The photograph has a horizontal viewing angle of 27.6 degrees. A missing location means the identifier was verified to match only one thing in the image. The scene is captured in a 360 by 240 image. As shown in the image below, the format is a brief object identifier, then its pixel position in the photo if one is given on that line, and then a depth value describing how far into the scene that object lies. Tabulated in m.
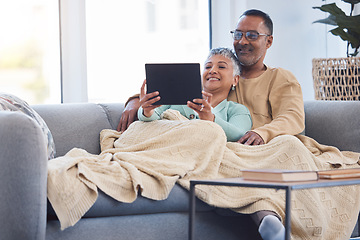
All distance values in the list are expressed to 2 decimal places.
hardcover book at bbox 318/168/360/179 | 2.49
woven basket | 4.21
